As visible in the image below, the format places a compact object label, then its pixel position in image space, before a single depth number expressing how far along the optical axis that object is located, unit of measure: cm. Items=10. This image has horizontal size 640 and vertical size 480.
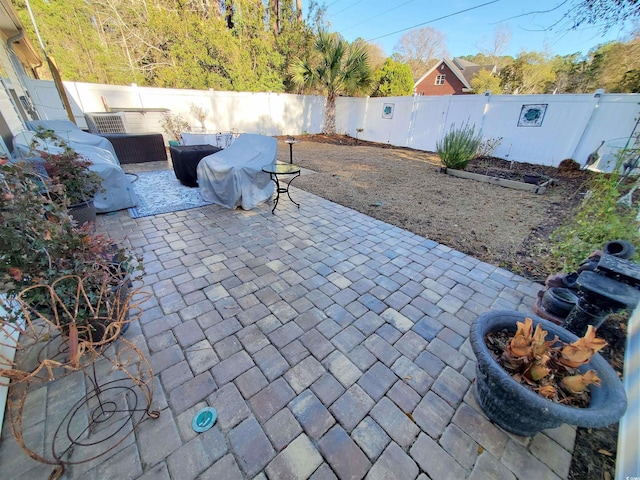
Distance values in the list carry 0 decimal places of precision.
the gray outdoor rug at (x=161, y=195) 386
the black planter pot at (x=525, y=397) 101
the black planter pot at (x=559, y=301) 187
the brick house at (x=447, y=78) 1922
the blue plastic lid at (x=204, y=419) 132
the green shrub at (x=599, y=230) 230
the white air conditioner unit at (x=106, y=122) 671
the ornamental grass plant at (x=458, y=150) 636
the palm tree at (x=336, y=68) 948
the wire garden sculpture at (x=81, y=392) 120
